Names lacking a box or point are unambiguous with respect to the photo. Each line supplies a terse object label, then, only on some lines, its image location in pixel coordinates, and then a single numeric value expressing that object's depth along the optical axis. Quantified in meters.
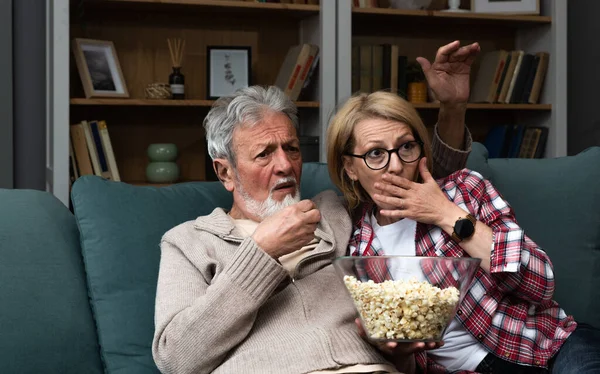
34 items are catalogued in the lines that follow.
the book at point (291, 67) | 3.39
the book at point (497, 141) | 3.84
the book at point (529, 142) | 3.71
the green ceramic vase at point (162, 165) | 3.36
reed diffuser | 3.38
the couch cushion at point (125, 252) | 1.68
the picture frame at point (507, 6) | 3.64
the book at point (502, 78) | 3.76
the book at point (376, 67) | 3.53
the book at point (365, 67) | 3.49
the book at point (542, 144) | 3.69
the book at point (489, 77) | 3.75
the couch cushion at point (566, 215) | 2.00
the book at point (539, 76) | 3.72
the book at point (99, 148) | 3.21
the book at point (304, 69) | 3.39
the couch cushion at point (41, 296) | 1.56
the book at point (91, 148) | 3.18
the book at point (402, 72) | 3.60
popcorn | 1.29
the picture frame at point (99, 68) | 3.20
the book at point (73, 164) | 3.17
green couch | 1.61
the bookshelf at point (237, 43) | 3.35
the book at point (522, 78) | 3.73
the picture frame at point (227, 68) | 3.47
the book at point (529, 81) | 3.74
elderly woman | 1.58
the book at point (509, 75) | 3.75
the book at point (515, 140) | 3.78
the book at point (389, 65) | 3.55
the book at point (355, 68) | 3.48
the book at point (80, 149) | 3.17
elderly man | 1.47
